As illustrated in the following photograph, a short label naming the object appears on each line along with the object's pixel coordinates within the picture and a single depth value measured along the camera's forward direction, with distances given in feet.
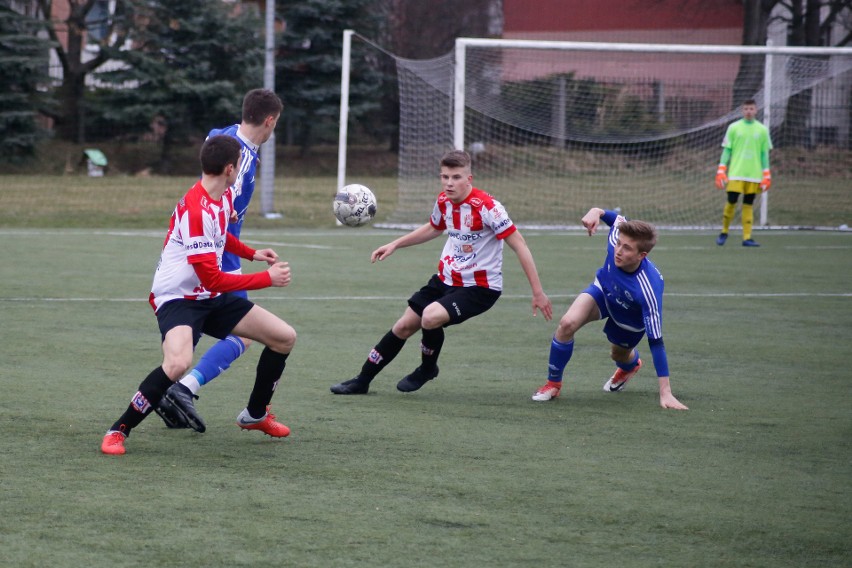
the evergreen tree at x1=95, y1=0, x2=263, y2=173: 178.91
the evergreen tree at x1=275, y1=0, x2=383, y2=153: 205.36
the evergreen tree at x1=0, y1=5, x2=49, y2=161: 172.96
